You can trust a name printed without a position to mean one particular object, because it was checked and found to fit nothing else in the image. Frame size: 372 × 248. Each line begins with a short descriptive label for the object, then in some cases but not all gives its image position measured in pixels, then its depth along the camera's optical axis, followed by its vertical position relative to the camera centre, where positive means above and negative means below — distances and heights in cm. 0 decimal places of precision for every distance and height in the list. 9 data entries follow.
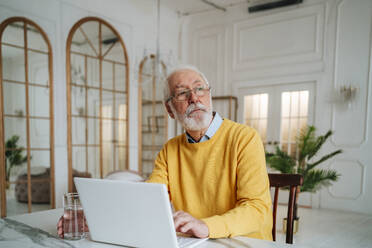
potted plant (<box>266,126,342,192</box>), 366 -72
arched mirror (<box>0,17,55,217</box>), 326 -17
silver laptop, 70 -29
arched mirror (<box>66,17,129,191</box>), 391 +10
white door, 470 -5
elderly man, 115 -24
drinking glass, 90 -35
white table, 83 -42
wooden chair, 110 -33
